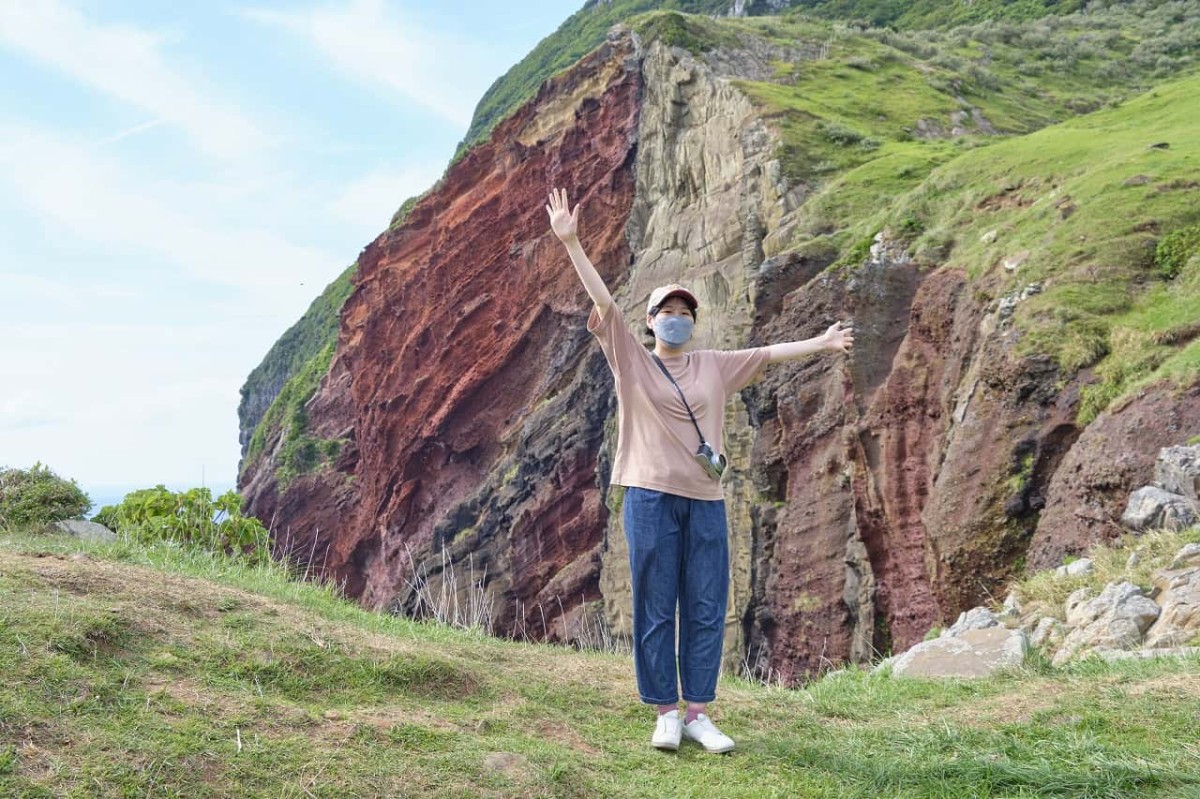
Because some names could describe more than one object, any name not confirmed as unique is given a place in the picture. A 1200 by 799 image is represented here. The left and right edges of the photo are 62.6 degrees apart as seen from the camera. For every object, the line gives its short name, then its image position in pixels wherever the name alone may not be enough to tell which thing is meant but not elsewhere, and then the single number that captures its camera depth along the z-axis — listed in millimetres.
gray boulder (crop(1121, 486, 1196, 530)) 9258
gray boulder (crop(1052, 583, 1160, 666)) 7297
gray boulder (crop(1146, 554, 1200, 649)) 6879
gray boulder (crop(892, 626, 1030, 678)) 6695
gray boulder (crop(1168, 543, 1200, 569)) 8027
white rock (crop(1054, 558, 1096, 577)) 9375
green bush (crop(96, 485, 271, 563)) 11023
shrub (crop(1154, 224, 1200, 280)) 13992
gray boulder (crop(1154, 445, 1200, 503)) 9633
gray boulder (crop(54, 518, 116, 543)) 10711
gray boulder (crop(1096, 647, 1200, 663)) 6117
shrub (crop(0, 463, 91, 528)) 11000
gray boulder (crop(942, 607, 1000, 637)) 9102
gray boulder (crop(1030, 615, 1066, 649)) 8062
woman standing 4879
